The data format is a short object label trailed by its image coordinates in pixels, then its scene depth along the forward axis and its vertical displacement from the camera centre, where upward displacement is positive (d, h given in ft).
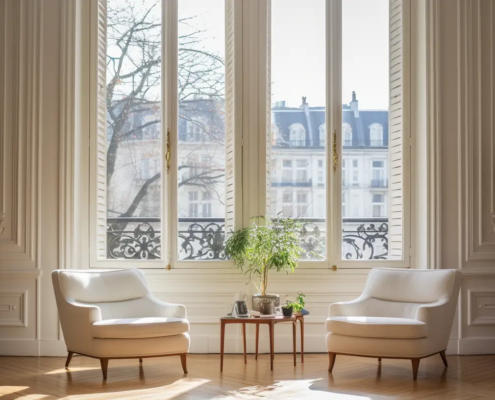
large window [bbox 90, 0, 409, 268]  20.52 +2.84
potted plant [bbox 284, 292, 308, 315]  17.94 -2.31
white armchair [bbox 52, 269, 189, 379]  16.08 -2.48
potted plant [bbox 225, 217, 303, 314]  18.24 -0.88
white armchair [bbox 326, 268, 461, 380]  16.06 -2.49
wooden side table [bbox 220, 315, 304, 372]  17.29 -2.64
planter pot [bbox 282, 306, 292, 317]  17.69 -2.43
